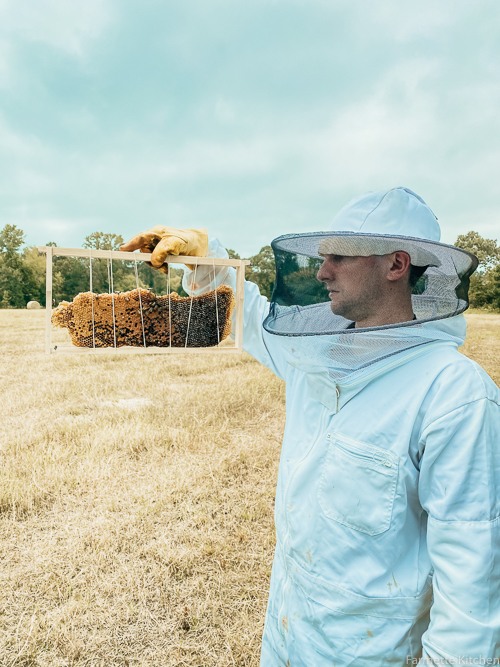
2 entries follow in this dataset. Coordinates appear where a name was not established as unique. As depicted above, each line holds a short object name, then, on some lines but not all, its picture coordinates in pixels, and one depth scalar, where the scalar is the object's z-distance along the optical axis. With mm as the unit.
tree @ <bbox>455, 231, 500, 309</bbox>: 36625
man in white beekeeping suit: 1228
